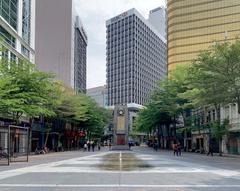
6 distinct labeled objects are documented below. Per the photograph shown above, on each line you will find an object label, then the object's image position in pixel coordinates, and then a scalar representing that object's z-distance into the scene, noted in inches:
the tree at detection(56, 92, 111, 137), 1445.9
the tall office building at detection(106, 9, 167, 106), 3824.7
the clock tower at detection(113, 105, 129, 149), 1844.0
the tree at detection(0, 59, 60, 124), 817.0
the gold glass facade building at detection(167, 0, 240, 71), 2178.7
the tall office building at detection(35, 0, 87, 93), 2407.0
